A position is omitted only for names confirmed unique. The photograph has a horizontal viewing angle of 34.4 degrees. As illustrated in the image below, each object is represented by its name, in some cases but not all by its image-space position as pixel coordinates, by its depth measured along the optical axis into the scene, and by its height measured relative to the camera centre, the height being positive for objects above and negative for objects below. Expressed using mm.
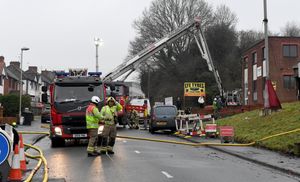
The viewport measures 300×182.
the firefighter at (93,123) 15000 -364
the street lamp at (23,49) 45800 +6154
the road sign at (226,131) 19953 -820
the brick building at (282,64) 47781 +4661
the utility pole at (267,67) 23922 +2248
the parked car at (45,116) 46062 -423
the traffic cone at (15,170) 9492 -1147
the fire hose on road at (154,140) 10460 -1309
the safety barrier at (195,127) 23547 -834
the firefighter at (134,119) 34469 -545
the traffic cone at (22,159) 11056 -1090
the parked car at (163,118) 28219 -391
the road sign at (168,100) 45272 +1024
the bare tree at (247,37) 78312 +12336
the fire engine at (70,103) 18141 +322
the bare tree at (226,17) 77312 +15291
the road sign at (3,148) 8867 -664
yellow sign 40781 +1878
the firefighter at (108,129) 15461 -564
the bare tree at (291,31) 86900 +14706
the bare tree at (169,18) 70625 +13780
